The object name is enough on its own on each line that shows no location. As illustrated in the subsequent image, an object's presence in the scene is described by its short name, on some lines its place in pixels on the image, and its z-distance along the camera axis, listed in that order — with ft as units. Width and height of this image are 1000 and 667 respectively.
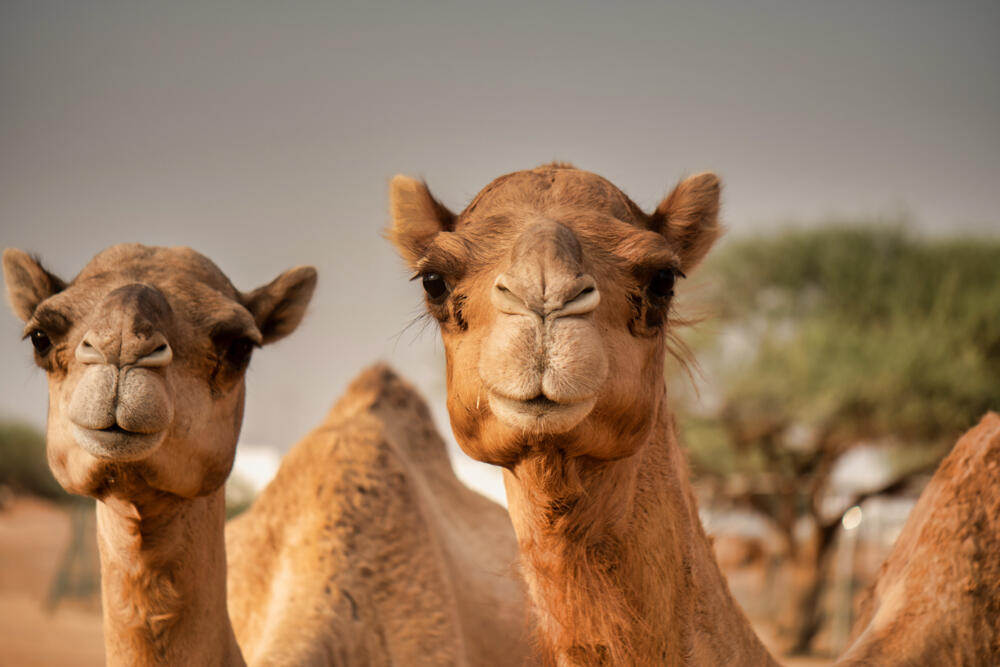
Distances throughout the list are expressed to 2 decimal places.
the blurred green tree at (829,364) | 130.93
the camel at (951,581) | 25.03
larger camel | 18.42
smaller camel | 24.26
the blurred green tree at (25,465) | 196.03
